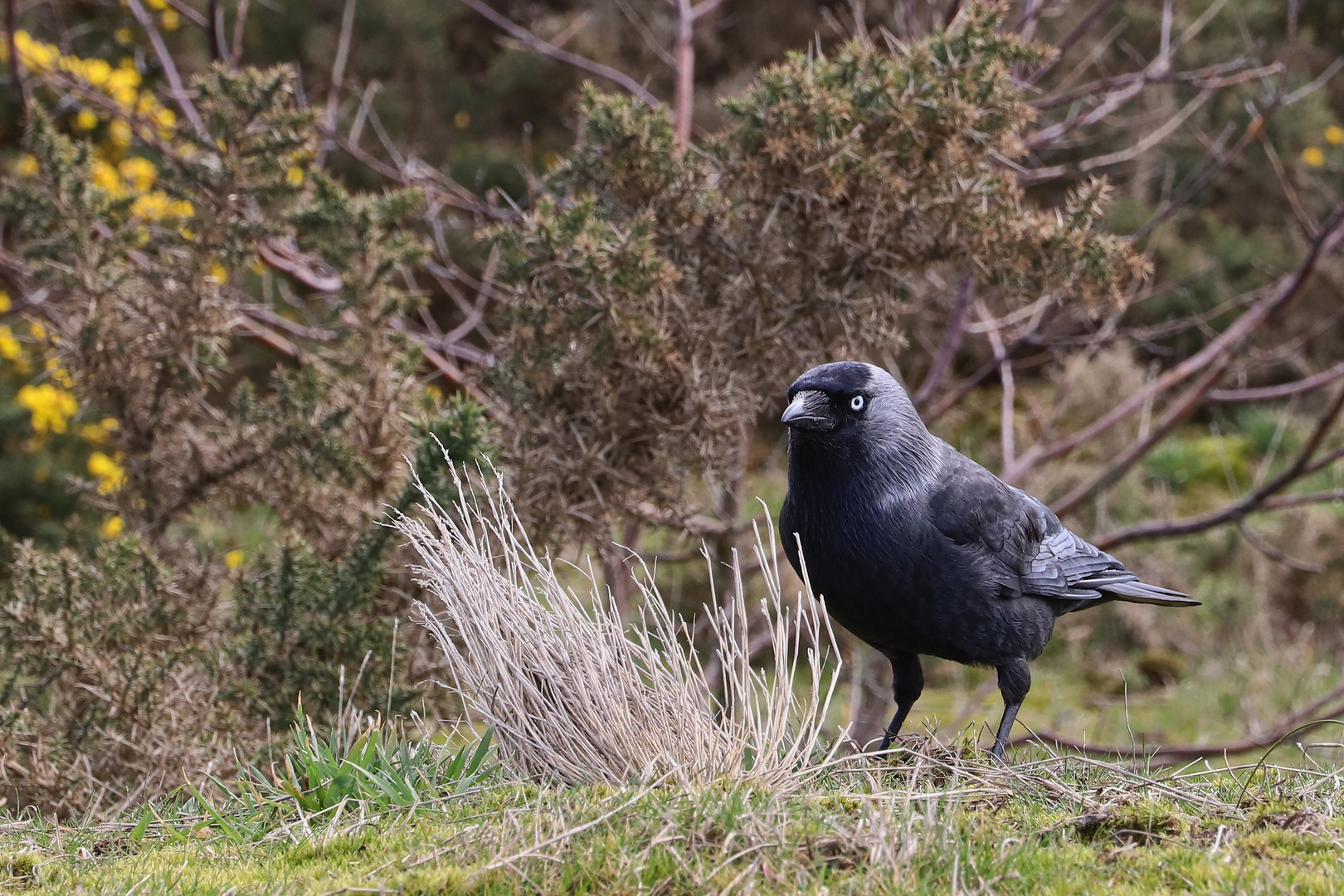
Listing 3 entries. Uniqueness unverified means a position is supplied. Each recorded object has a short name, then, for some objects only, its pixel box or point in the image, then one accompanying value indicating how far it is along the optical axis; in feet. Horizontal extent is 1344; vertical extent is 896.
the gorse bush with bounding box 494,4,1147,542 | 27.89
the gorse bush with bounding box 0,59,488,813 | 26.84
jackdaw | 21.67
